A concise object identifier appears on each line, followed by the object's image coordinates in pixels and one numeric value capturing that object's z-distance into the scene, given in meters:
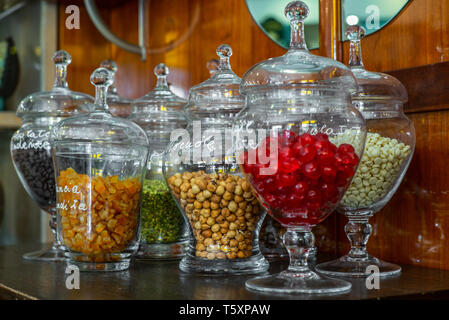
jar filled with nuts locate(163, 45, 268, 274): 0.95
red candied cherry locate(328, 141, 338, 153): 0.79
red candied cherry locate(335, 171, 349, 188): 0.81
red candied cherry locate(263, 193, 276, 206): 0.81
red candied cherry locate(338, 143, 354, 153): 0.80
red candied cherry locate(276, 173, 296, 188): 0.78
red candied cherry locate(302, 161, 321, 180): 0.78
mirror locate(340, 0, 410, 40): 1.10
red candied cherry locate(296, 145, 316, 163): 0.77
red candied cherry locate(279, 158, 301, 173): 0.77
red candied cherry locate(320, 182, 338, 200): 0.80
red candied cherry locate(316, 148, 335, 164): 0.78
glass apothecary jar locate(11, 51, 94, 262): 1.19
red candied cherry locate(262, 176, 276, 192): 0.80
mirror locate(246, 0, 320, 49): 1.27
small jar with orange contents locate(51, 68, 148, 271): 0.98
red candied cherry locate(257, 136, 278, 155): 0.79
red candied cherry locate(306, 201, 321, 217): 0.81
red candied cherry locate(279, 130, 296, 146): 0.79
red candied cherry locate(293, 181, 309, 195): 0.79
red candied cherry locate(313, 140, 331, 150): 0.78
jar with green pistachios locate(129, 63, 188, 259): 1.13
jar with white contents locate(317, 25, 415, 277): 0.94
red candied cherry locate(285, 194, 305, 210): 0.80
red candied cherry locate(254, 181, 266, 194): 0.82
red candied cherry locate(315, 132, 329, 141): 0.79
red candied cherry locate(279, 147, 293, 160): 0.78
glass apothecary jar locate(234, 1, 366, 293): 0.78
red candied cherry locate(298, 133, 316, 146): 0.78
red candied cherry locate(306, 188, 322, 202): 0.79
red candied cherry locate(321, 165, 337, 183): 0.79
